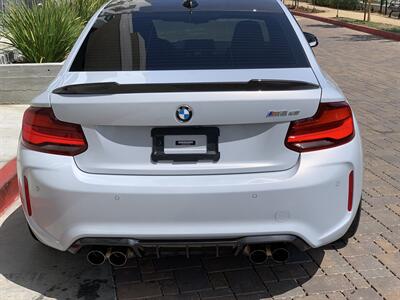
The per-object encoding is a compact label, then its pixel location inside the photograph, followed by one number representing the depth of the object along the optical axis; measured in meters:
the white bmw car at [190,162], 2.80
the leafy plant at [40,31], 8.05
